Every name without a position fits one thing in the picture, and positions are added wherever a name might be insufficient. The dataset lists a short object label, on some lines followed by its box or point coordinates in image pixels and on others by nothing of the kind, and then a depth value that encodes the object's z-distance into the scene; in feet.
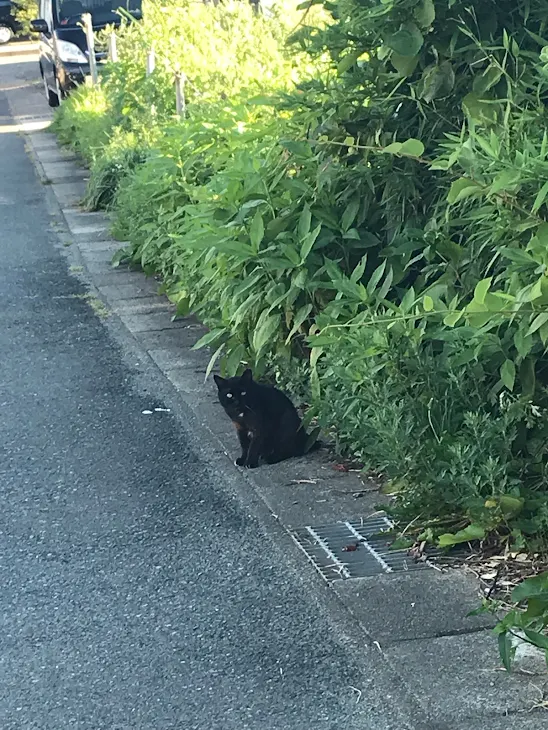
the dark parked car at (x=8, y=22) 118.83
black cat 16.92
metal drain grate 13.43
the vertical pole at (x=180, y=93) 30.86
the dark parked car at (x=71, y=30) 59.88
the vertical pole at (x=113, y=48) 45.53
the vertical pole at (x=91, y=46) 51.04
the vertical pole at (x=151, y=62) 36.24
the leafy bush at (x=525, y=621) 10.38
